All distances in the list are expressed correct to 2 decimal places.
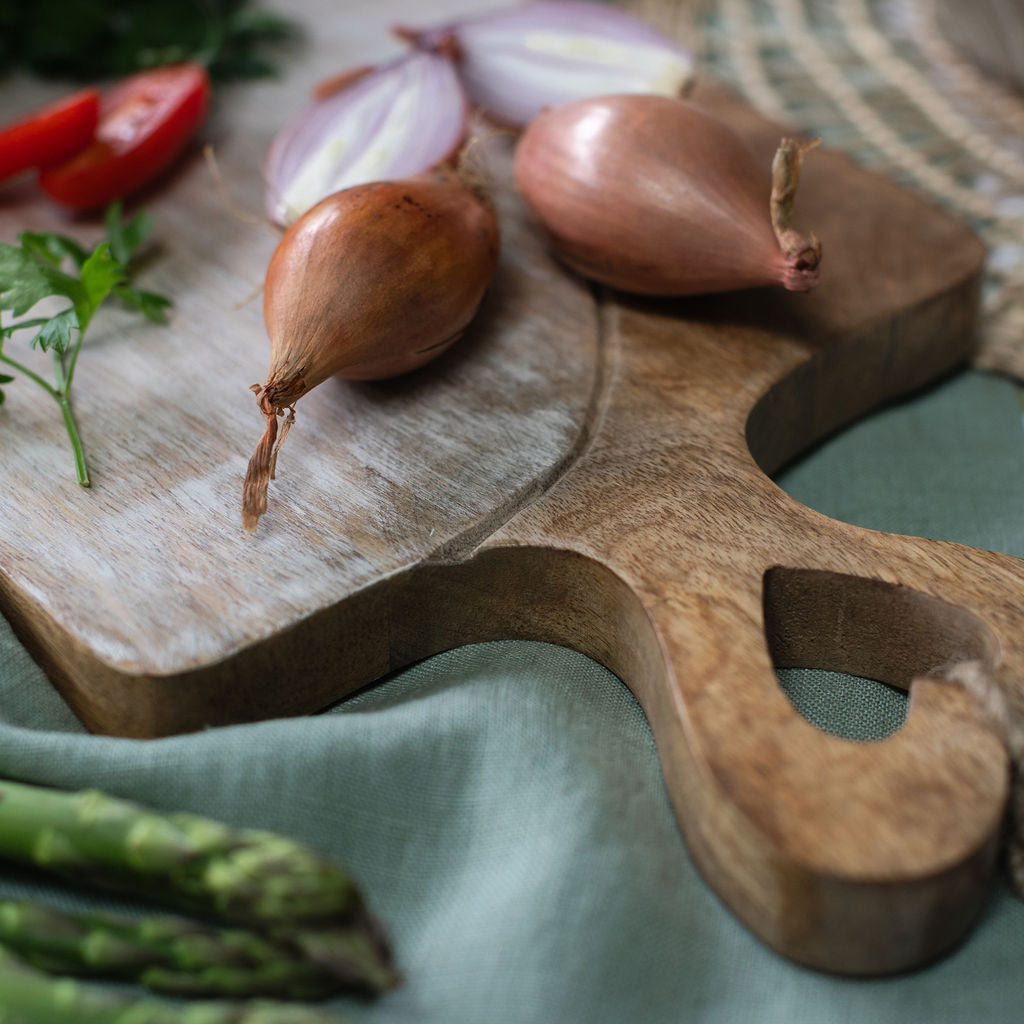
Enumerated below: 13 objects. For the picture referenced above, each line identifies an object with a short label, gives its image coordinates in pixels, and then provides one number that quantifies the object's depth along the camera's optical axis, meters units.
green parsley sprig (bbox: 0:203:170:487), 0.28
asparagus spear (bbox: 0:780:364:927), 0.23
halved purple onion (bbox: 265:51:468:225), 0.33
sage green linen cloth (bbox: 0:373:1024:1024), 0.23
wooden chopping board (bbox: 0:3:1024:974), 0.23
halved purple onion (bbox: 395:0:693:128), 0.35
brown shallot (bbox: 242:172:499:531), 0.27
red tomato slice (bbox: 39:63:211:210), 0.35
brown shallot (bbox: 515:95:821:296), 0.29
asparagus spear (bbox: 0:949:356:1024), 0.22
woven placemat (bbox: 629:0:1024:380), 0.34
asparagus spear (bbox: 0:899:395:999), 0.23
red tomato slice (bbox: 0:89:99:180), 0.34
